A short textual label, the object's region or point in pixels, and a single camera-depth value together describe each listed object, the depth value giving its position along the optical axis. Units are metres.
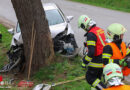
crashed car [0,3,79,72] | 10.96
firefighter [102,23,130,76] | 5.98
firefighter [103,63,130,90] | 4.64
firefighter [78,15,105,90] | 7.18
